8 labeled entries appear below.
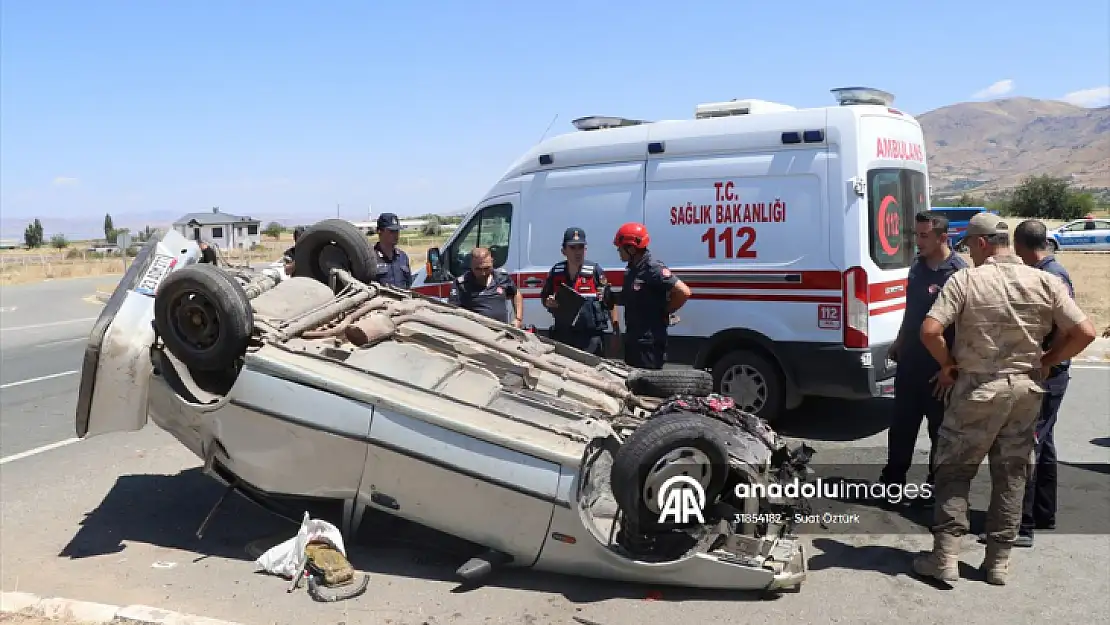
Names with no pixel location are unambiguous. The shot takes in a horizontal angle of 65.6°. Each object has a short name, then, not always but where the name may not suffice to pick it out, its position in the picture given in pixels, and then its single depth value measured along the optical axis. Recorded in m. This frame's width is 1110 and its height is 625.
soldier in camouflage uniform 4.30
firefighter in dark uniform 6.18
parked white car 33.69
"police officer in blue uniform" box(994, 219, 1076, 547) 4.94
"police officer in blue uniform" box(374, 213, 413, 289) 7.79
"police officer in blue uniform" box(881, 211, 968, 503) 5.34
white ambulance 6.79
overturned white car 4.22
